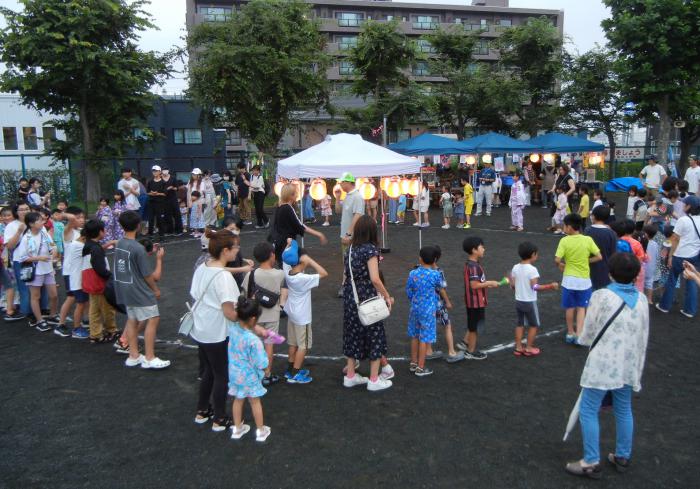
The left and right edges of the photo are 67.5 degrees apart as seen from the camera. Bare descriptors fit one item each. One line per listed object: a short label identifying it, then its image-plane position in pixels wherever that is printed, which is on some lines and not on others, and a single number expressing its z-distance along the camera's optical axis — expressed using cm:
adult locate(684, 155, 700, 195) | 1403
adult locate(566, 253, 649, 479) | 375
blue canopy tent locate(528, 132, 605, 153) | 2100
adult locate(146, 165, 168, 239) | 1534
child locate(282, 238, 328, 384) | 538
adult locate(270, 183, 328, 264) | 763
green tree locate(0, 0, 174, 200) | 2172
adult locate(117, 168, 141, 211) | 1431
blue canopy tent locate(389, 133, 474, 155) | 2023
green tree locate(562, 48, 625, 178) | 2612
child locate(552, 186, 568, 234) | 1444
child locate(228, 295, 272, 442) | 439
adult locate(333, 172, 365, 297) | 902
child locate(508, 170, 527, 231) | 1528
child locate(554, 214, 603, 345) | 641
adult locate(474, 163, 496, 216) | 1902
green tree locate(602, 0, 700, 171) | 1858
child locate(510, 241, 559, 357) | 606
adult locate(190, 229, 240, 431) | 444
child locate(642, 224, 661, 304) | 783
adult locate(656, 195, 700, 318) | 746
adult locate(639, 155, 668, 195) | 1549
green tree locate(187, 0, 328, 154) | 2078
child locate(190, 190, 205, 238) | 1591
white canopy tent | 1014
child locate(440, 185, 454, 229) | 1599
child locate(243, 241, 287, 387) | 518
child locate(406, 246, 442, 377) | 557
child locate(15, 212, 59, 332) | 737
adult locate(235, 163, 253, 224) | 1728
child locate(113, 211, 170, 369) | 574
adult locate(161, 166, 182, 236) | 1554
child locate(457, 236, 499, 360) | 589
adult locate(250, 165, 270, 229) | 1680
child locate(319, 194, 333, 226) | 1778
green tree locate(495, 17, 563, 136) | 2773
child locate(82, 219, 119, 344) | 646
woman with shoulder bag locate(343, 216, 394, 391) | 521
